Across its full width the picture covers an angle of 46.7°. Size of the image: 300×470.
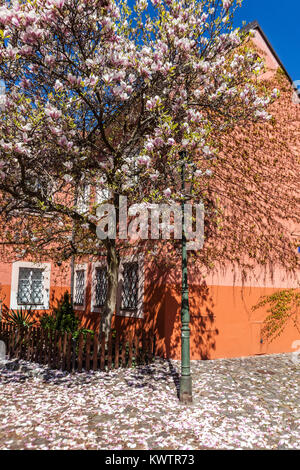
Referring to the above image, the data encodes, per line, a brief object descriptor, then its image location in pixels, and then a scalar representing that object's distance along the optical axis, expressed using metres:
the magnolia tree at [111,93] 6.42
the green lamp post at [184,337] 6.78
